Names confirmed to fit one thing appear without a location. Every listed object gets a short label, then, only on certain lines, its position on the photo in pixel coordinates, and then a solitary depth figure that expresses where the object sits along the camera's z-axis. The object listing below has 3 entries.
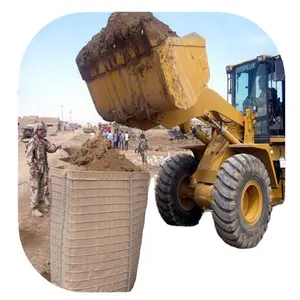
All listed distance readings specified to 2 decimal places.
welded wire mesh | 3.68
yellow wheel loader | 4.05
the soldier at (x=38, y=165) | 4.16
